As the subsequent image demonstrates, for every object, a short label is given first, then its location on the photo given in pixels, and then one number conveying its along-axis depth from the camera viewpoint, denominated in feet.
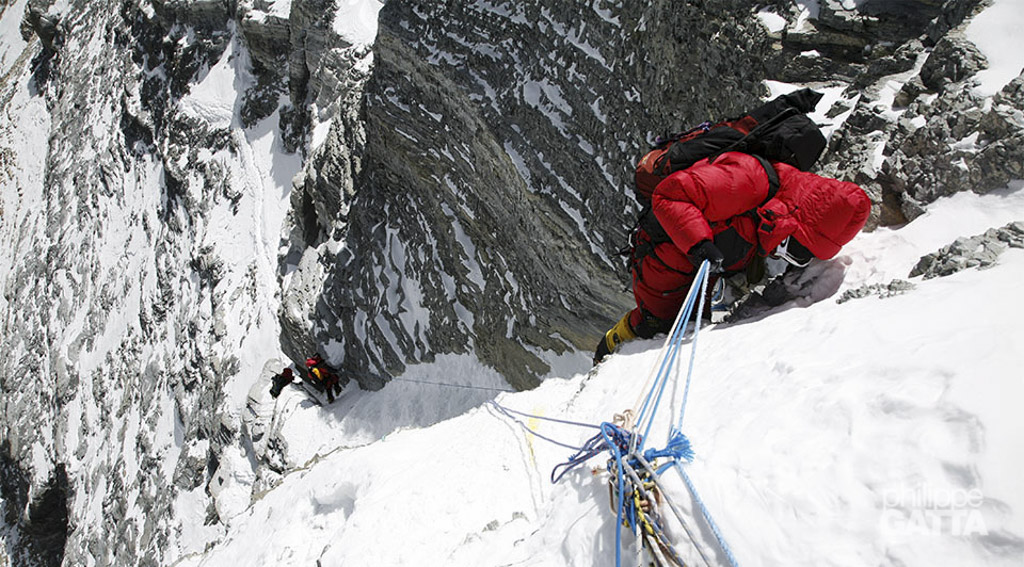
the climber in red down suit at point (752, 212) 15.19
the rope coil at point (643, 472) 10.60
